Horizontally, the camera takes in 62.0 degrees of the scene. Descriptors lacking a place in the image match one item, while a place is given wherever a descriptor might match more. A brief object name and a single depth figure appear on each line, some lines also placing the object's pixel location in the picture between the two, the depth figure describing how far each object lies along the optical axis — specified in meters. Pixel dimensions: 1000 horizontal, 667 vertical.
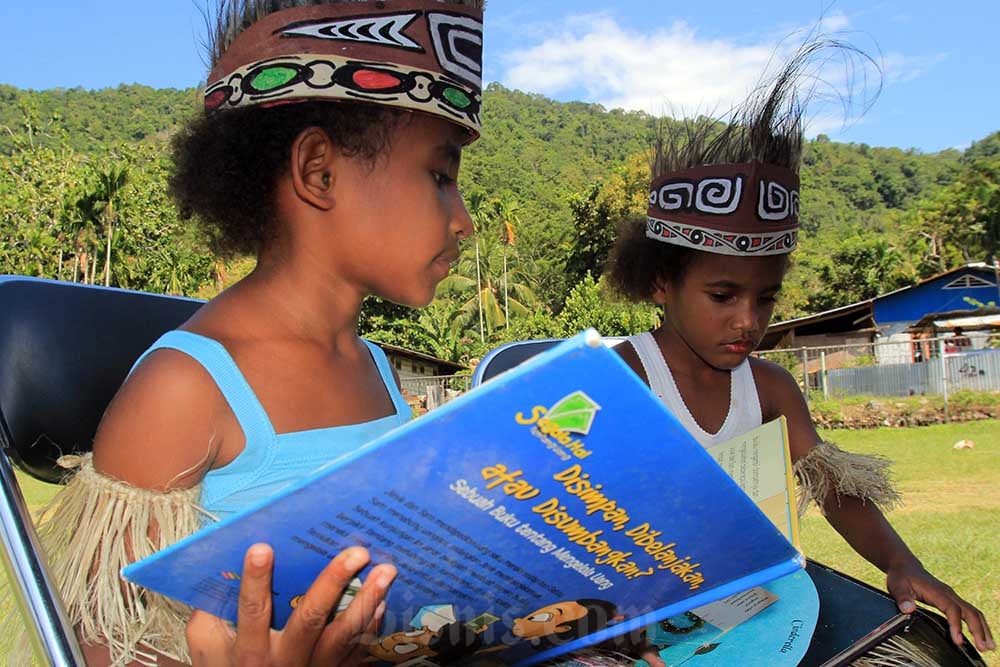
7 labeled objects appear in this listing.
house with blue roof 23.38
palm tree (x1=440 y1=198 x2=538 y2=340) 30.48
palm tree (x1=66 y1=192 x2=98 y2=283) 22.48
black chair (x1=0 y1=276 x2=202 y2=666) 1.14
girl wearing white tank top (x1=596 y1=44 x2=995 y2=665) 1.82
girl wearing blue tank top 0.91
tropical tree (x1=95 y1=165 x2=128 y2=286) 22.19
